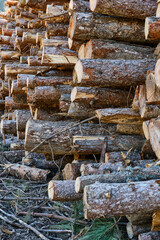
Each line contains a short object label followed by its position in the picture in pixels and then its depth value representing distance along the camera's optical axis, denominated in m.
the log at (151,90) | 6.18
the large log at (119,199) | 4.67
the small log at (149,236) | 5.25
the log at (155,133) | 6.11
